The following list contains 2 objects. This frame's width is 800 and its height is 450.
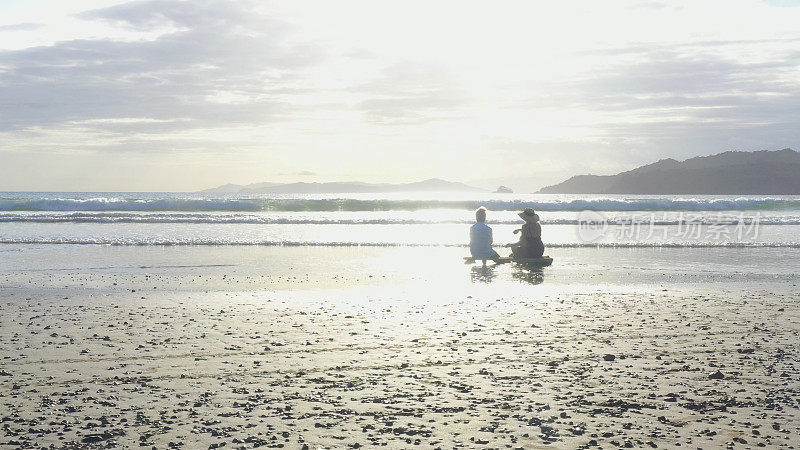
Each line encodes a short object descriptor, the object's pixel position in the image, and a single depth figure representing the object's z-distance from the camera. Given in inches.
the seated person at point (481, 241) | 794.2
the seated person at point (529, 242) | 812.0
